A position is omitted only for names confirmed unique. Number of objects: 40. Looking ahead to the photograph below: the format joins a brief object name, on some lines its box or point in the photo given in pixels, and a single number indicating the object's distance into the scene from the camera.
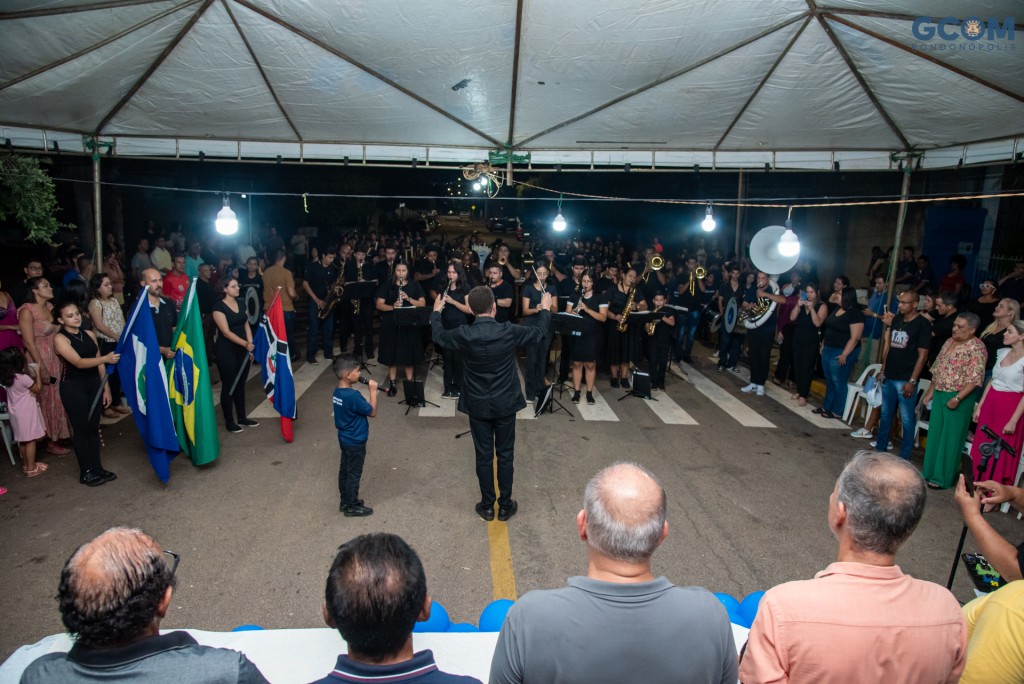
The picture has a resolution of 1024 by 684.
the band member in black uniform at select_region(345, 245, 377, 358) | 10.98
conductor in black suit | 5.12
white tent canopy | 5.57
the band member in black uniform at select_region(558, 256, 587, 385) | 9.69
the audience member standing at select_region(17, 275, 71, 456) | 6.18
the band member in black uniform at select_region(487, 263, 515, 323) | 9.02
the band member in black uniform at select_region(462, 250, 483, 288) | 11.39
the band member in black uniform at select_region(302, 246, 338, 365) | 11.07
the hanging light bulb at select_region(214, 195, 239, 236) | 9.38
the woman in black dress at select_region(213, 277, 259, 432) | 7.02
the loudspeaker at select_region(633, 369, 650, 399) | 9.33
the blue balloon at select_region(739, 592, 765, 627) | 3.12
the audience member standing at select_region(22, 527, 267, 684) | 1.62
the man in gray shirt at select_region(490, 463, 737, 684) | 1.62
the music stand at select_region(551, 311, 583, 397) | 8.39
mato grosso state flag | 5.81
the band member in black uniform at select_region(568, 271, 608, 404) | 8.98
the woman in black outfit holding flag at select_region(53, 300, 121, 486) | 5.50
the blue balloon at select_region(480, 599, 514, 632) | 2.90
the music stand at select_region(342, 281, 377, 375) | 10.33
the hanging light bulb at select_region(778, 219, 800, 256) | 8.92
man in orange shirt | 1.77
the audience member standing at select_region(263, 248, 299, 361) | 10.17
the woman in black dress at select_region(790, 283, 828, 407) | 9.13
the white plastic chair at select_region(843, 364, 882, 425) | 8.53
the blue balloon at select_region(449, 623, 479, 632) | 2.87
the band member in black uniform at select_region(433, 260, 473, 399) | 8.84
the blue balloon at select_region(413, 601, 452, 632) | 2.85
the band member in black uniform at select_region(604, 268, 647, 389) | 9.45
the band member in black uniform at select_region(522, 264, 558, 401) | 9.08
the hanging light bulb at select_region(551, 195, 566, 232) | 11.69
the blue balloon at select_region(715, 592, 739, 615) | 3.18
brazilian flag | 6.07
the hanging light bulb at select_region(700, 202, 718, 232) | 10.87
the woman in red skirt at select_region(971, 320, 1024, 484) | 5.56
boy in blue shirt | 5.09
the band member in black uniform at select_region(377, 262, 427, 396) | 9.29
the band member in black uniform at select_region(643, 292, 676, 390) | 9.95
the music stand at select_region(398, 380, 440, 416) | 8.48
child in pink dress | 5.79
